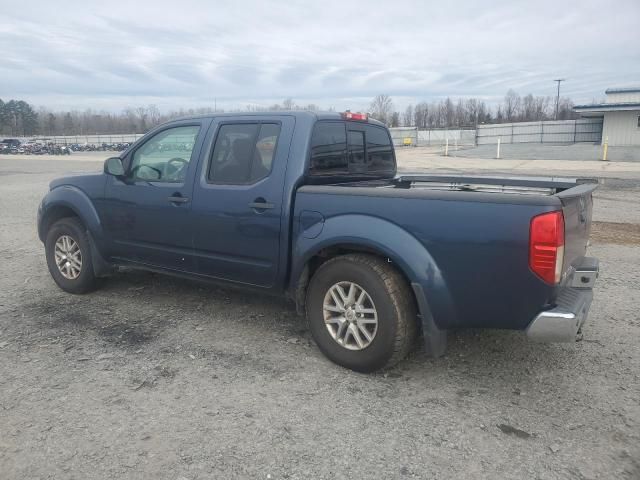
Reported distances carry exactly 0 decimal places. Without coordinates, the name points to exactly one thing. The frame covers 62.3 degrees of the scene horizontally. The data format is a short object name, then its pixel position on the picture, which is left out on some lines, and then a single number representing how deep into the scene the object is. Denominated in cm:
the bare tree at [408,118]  13762
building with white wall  4184
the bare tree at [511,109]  12244
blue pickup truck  317
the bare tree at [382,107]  11566
